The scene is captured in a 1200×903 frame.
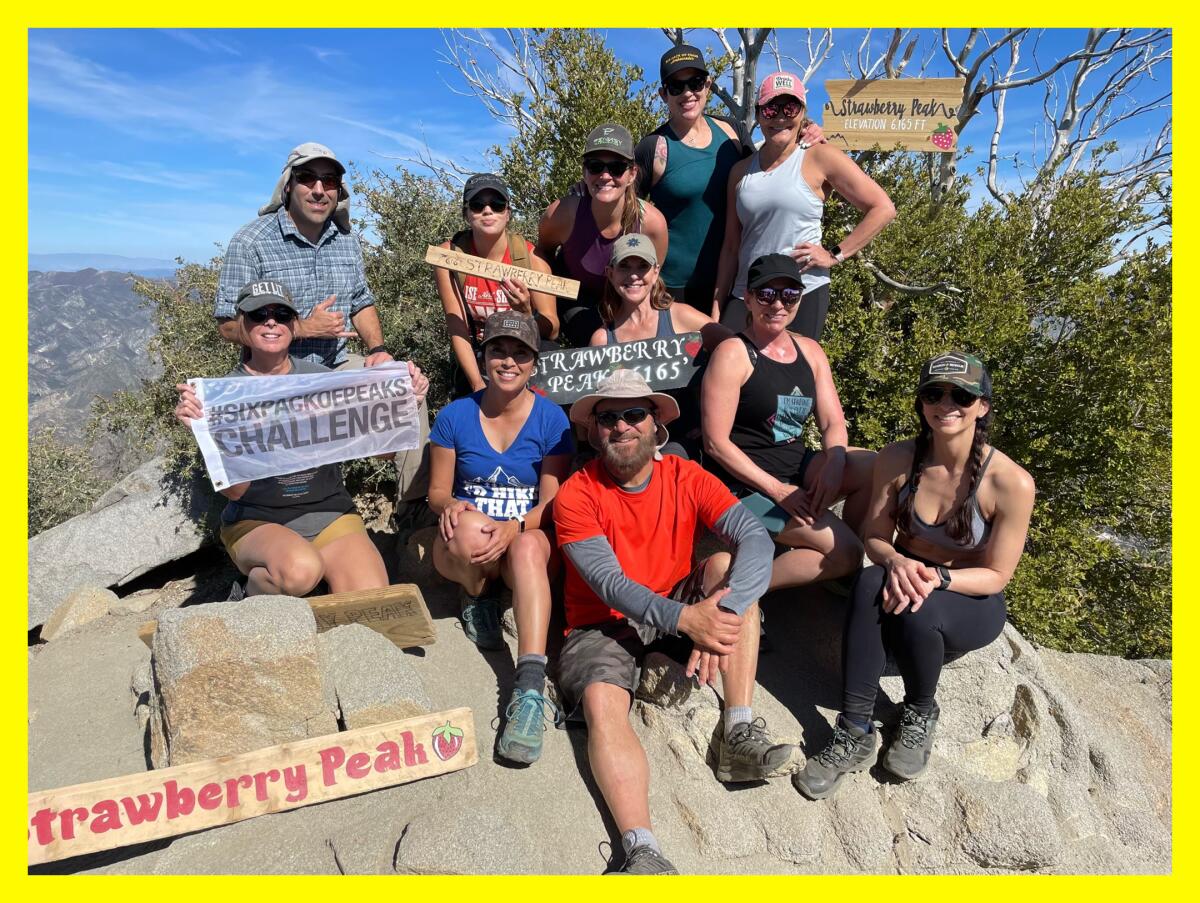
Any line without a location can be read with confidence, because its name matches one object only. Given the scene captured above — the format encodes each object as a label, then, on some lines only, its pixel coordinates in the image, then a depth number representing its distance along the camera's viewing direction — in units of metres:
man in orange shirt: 3.52
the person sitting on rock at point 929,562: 3.60
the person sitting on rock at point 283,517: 4.22
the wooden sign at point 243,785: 3.12
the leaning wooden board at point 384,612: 4.11
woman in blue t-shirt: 4.16
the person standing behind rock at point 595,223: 4.70
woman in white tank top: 4.71
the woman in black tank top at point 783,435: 4.18
